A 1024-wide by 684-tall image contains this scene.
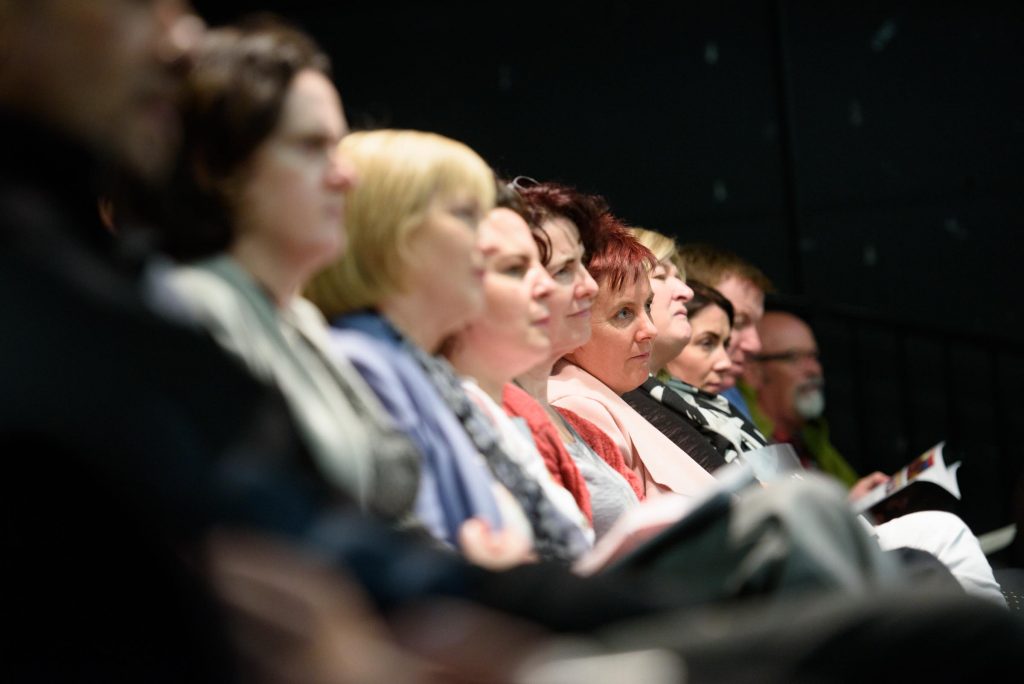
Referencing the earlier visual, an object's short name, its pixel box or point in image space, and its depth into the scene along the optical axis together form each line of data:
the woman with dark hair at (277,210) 2.75
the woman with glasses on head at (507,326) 3.86
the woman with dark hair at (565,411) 4.13
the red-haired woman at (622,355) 5.14
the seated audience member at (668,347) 5.54
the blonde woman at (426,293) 3.22
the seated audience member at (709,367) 6.11
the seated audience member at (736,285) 7.31
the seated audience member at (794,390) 7.97
